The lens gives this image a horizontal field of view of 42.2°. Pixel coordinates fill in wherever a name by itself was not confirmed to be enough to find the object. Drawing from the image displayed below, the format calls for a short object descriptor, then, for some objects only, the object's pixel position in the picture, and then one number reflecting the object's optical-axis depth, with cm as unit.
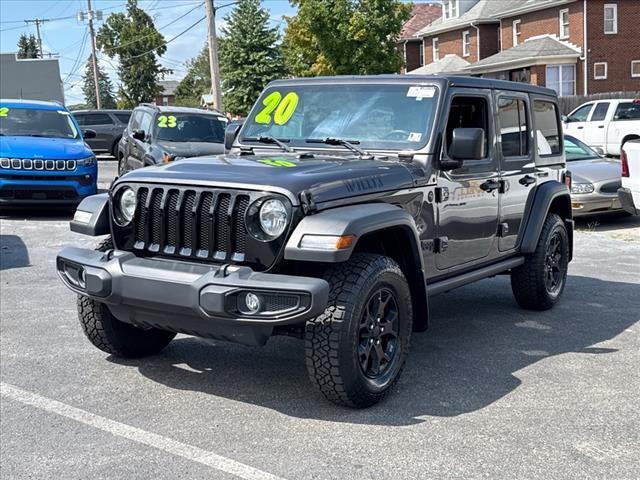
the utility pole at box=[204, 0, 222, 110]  2472
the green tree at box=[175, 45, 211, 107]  10482
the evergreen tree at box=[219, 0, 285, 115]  5103
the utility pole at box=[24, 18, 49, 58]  8770
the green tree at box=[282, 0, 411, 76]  4128
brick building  3978
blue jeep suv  1266
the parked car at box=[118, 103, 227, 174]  1418
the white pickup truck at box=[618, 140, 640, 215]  1004
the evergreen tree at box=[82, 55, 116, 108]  10431
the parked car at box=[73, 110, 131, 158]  2772
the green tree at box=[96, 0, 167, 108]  7869
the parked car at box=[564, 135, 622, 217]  1251
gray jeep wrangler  443
